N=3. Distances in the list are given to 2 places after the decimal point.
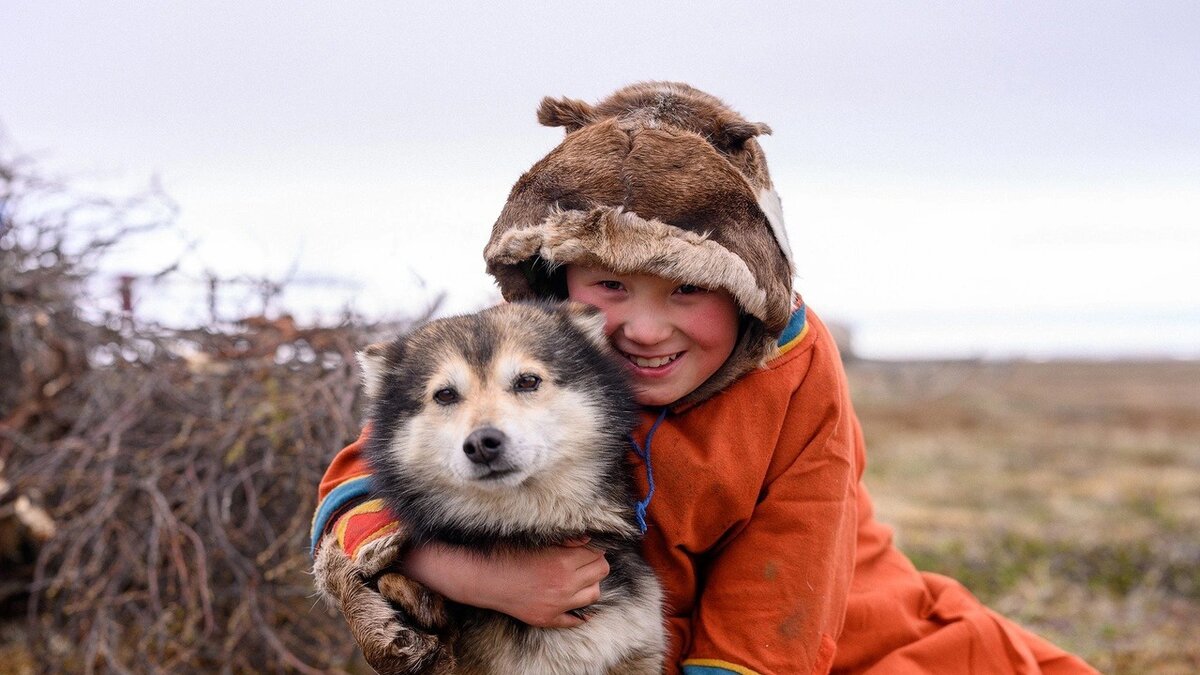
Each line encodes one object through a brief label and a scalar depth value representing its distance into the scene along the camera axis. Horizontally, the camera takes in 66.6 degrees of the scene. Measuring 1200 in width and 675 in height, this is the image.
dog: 2.52
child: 2.54
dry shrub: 3.93
